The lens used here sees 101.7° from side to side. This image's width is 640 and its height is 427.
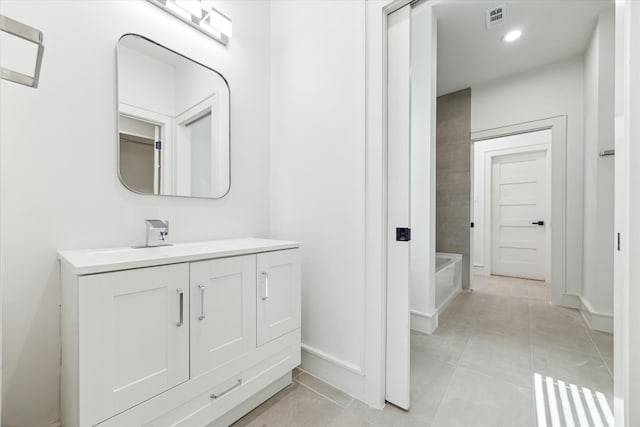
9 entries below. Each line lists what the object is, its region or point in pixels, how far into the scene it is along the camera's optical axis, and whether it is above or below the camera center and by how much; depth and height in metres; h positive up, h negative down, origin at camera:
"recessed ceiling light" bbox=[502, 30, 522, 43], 2.57 +1.79
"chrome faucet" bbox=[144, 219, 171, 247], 1.24 -0.10
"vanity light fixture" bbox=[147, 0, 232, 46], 1.37 +1.09
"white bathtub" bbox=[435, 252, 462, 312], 2.64 -0.72
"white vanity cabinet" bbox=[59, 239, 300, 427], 0.80 -0.45
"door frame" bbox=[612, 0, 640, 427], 0.85 -0.02
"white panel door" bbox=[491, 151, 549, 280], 4.11 -0.02
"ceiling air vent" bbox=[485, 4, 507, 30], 2.25 +1.77
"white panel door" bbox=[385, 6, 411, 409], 1.31 +0.06
